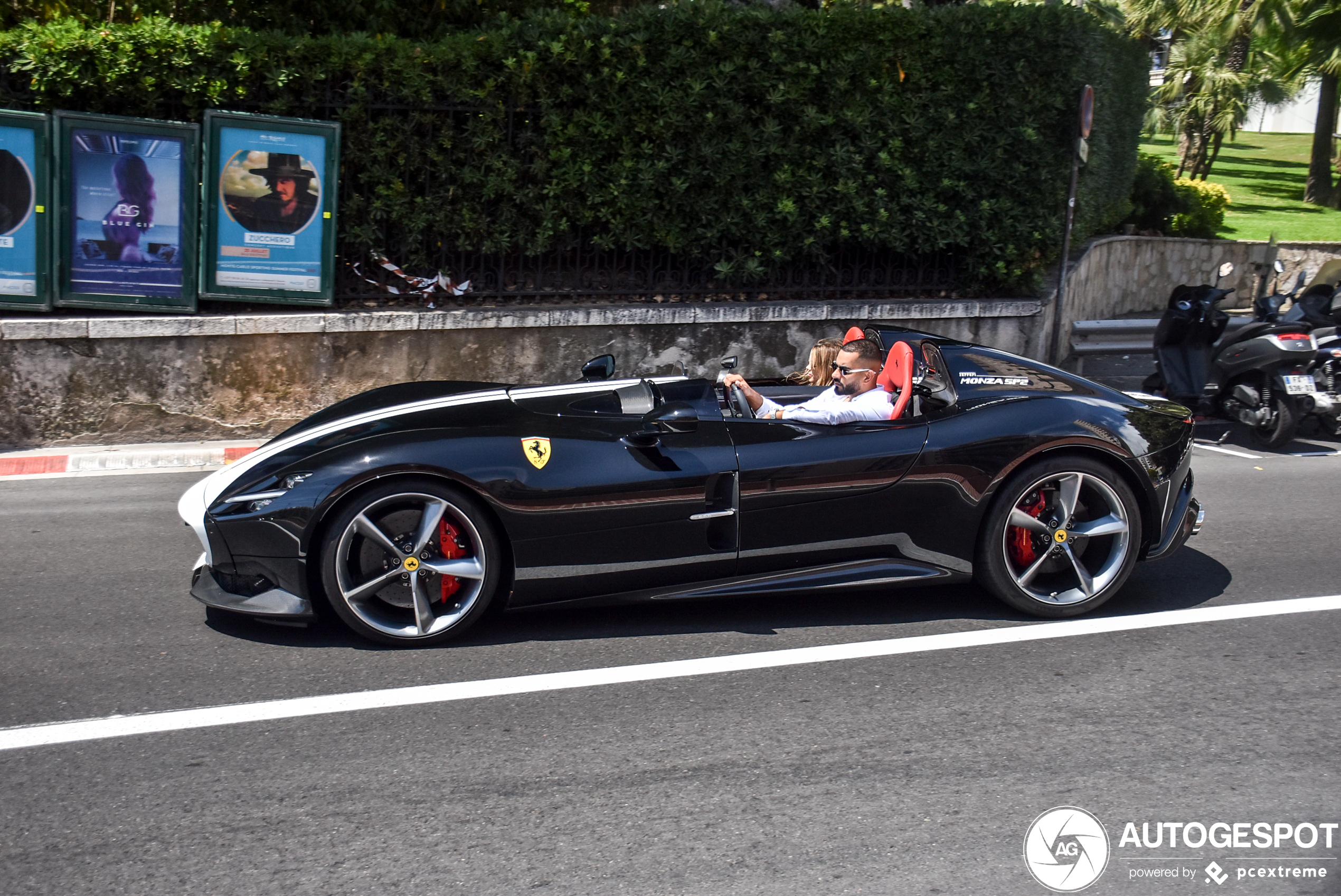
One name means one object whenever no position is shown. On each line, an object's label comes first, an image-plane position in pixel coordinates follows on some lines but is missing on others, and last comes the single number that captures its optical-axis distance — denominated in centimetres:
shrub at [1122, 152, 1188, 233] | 1627
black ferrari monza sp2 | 438
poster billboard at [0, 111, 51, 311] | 817
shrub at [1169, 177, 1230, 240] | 1631
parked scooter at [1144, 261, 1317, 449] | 859
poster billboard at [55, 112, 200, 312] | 833
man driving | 511
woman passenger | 598
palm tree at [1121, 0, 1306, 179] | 2600
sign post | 1054
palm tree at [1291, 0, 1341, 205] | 2384
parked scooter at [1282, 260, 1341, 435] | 864
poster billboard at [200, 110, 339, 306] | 865
